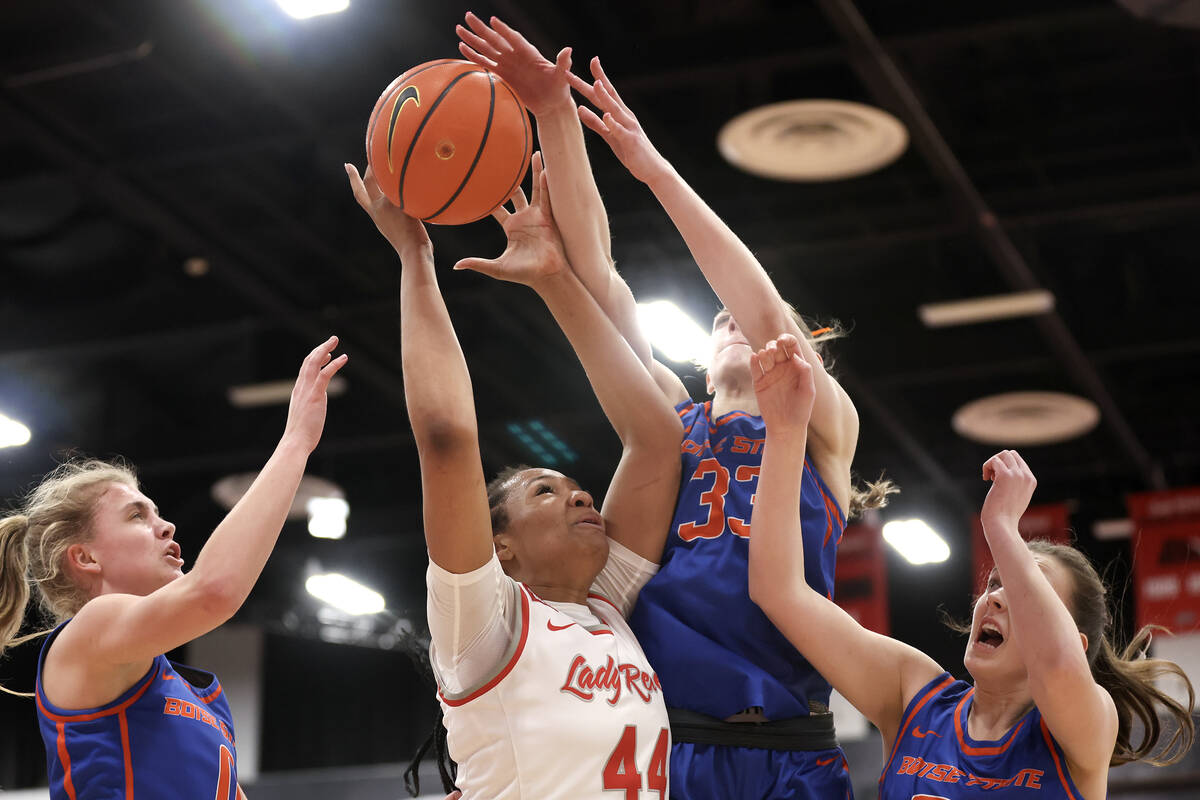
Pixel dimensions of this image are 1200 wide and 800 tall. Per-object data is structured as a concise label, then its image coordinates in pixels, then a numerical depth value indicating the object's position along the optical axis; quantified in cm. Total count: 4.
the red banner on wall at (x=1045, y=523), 1159
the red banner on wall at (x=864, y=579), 1223
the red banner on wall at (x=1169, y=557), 1063
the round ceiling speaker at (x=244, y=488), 1214
